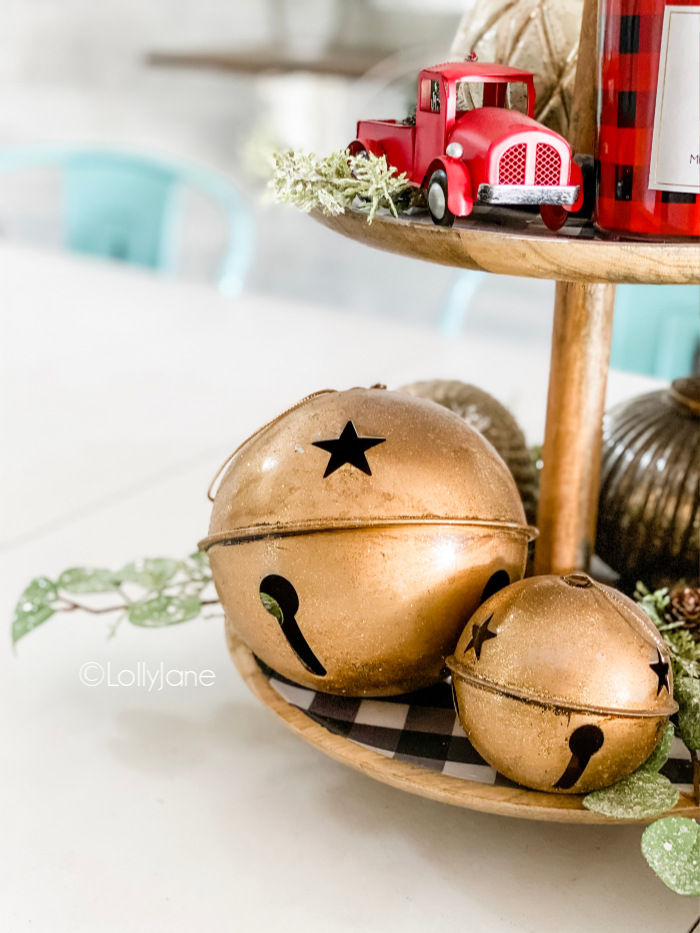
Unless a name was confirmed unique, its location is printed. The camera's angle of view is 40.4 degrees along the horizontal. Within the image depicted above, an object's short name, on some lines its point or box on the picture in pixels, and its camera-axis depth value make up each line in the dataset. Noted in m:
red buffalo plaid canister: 0.36
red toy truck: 0.40
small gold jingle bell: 0.38
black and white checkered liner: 0.43
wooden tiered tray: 0.40
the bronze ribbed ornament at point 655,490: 0.55
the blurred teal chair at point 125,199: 1.51
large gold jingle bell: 0.42
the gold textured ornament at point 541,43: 0.49
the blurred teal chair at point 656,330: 1.15
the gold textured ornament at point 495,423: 0.60
